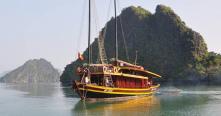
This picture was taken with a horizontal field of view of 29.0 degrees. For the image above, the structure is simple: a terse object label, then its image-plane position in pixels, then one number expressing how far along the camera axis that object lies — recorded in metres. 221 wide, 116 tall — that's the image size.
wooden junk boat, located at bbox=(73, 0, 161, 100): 47.06
